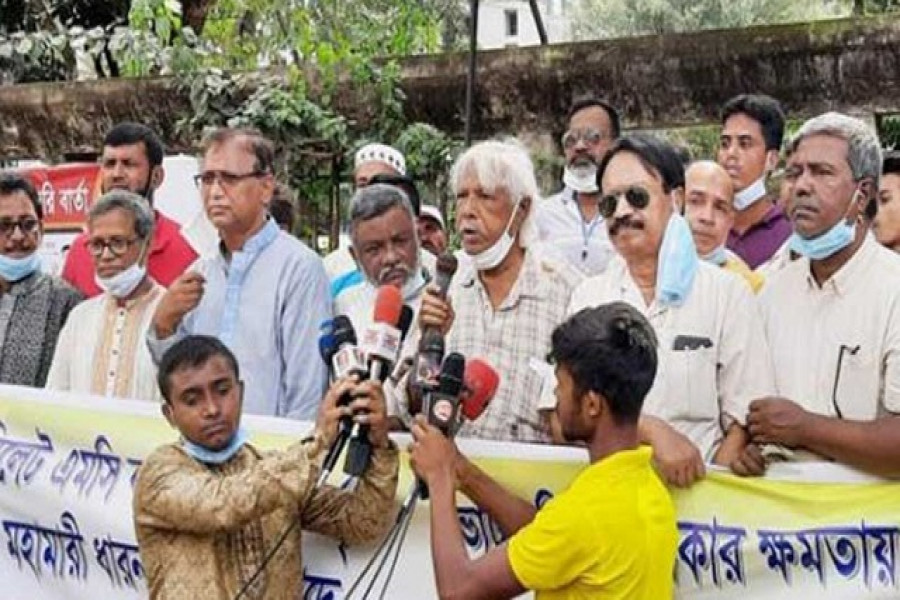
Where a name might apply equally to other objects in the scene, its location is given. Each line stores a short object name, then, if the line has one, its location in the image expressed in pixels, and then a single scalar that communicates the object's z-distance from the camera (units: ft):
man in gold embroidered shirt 11.78
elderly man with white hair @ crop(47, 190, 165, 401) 15.48
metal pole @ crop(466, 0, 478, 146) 23.07
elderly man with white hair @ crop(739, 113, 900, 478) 11.12
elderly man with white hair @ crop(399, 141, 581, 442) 13.06
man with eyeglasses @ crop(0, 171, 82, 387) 16.80
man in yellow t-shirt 9.99
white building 159.74
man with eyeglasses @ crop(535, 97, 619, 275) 16.92
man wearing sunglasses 11.62
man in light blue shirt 14.33
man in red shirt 17.48
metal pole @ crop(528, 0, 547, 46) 27.07
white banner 11.59
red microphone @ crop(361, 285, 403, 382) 11.49
